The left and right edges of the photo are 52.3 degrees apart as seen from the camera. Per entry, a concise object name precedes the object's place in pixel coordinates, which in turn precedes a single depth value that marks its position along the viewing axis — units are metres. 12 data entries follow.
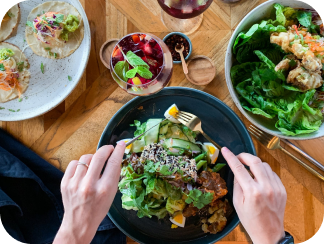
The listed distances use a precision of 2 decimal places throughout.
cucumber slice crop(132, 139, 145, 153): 0.58
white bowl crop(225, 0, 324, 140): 0.50
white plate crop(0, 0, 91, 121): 0.62
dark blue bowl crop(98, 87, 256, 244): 0.57
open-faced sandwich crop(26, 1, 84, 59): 0.62
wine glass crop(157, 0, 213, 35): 0.51
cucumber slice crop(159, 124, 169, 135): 0.58
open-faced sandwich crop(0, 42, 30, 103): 0.63
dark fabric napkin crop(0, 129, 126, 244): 0.62
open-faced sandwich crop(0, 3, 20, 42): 0.64
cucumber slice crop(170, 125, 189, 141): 0.57
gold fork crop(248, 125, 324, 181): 0.58
